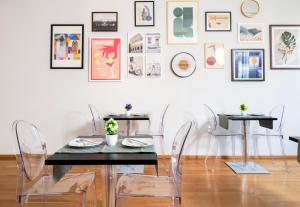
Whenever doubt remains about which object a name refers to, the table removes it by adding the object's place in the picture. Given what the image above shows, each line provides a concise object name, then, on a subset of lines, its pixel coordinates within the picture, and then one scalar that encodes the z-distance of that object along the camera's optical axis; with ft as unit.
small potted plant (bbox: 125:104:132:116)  11.61
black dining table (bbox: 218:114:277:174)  10.52
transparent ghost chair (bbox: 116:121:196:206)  5.18
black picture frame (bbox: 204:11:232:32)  12.88
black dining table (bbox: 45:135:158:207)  4.41
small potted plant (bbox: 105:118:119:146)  5.59
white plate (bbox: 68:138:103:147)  5.42
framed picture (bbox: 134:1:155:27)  12.87
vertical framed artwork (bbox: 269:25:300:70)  12.87
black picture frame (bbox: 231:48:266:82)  12.87
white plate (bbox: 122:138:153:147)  5.43
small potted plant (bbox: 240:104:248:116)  11.51
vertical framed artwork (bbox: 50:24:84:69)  12.79
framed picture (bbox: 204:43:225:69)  12.89
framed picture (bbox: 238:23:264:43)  12.91
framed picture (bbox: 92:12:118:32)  12.84
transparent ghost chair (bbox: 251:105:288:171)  12.71
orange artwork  12.80
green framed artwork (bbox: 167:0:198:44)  12.87
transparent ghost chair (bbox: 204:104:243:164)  12.67
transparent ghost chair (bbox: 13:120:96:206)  5.32
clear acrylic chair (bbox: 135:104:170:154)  12.15
